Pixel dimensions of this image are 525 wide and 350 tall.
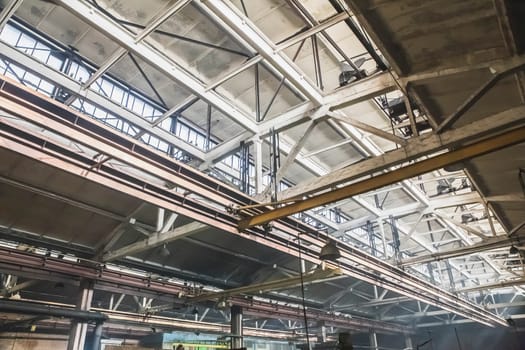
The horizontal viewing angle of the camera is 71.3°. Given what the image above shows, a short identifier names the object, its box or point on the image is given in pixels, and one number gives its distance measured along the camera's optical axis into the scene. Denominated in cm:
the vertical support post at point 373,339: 1856
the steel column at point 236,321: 1161
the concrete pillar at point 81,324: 838
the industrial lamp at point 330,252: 683
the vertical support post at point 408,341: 2255
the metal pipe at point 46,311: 775
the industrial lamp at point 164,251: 841
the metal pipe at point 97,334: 878
